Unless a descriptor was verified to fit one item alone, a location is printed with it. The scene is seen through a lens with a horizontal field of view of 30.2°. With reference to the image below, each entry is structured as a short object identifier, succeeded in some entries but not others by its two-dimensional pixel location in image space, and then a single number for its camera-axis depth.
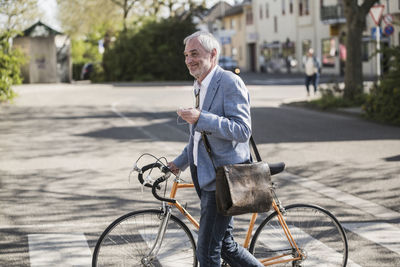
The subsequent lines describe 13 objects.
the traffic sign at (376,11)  24.47
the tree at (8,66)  23.73
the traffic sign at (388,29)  29.95
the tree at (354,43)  23.09
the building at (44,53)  46.22
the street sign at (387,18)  32.19
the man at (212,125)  4.05
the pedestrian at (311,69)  28.78
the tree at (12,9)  23.97
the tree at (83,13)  56.28
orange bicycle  4.50
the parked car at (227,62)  66.74
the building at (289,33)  56.62
